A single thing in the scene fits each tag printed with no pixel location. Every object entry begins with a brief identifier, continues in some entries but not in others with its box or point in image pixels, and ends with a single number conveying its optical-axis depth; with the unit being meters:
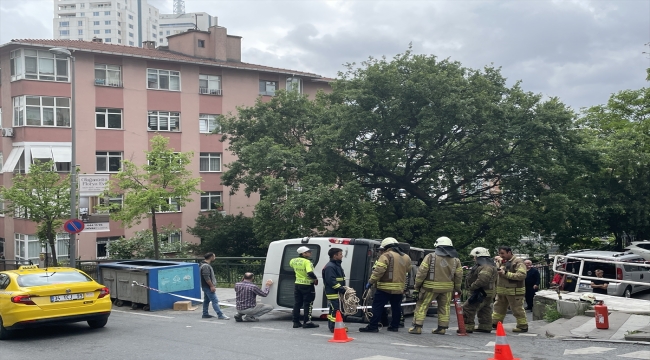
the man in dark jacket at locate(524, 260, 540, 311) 16.94
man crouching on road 13.70
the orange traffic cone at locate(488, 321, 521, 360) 8.38
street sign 22.55
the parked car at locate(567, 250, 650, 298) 20.83
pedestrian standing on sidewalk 14.16
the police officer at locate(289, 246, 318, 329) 12.12
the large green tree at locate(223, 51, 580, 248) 25.42
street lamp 23.92
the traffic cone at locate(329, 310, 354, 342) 10.65
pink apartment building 36.22
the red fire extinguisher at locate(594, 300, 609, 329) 10.85
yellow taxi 11.55
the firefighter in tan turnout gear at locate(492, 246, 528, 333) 11.82
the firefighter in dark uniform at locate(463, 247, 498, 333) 11.84
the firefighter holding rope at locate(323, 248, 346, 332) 11.61
